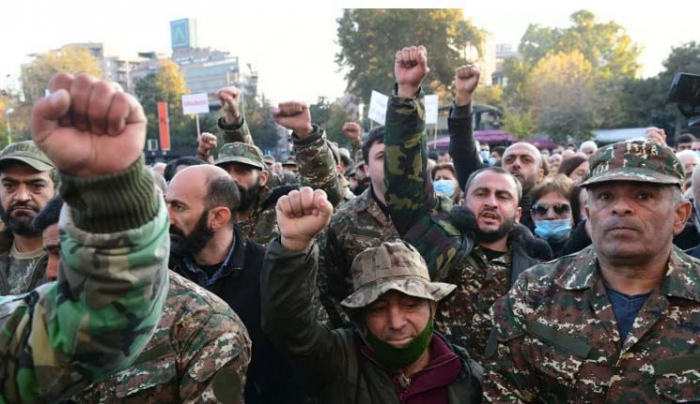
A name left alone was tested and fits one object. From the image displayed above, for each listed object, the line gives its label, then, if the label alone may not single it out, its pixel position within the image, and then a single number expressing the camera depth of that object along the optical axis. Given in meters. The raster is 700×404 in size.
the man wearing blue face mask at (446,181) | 5.68
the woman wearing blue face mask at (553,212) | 3.95
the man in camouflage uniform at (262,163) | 3.35
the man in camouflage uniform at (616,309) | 1.88
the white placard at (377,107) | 8.14
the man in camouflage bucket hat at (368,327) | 2.05
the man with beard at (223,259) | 2.56
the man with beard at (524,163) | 5.16
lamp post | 29.97
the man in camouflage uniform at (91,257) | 0.92
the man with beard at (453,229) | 2.57
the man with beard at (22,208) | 2.60
